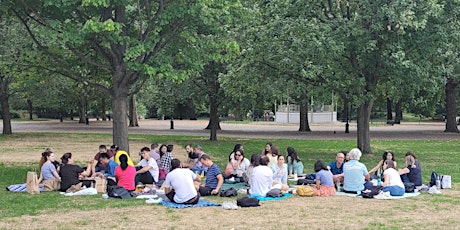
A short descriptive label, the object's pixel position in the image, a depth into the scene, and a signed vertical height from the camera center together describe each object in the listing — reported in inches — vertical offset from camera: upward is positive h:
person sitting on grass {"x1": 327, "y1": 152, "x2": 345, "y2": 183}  576.7 -56.7
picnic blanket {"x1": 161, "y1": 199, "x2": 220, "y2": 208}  459.5 -75.6
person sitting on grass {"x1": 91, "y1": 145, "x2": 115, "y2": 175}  597.9 -52.8
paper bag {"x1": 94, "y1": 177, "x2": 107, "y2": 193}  542.0 -68.9
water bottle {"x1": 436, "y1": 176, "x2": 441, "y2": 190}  556.6 -71.4
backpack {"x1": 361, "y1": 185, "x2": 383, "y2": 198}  507.1 -72.7
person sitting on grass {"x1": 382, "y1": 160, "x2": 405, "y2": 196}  511.2 -65.3
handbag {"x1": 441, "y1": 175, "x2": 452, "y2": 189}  565.8 -71.3
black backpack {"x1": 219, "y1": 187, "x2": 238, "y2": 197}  517.3 -74.0
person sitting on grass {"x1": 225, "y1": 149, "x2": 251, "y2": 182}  617.0 -61.0
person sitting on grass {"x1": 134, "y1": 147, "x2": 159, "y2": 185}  577.3 -58.7
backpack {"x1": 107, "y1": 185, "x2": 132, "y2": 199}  507.8 -71.6
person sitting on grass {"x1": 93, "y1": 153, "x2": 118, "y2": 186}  542.6 -56.2
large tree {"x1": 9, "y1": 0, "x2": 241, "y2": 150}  624.8 +95.7
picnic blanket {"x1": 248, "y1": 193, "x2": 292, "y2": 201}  497.5 -76.3
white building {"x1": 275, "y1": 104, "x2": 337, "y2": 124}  2362.2 -7.2
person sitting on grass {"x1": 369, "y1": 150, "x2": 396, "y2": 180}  541.7 -59.5
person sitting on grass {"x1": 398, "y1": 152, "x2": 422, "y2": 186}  549.6 -58.8
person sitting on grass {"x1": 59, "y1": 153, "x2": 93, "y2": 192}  538.3 -58.2
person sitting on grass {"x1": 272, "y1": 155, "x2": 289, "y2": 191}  545.0 -58.0
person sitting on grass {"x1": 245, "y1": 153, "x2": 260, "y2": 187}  515.2 -47.8
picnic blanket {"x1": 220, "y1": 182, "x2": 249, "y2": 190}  574.8 -76.6
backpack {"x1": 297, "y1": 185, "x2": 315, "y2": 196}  519.2 -72.9
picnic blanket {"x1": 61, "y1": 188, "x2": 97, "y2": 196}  525.1 -74.1
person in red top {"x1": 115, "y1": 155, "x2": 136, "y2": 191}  525.0 -56.7
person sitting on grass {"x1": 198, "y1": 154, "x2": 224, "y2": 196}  521.3 -63.7
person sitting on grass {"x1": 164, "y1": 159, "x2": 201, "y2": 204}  464.4 -61.4
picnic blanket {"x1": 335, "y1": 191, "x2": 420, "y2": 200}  504.1 -77.0
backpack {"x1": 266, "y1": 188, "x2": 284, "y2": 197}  508.1 -72.9
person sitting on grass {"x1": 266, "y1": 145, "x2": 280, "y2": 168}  584.7 -45.5
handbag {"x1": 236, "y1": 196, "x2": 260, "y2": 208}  457.7 -73.2
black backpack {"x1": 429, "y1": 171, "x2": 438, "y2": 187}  562.3 -67.9
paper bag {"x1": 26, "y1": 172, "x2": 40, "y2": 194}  531.5 -66.4
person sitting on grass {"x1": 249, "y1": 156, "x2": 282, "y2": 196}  503.2 -59.9
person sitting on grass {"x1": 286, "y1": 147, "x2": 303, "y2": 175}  650.2 -59.0
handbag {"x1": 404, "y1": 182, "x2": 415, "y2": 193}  533.6 -72.3
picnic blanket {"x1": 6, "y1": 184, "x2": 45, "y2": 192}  548.8 -72.6
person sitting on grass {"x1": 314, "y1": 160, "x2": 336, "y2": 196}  521.7 -65.2
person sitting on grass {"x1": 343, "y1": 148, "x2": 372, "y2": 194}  528.4 -58.8
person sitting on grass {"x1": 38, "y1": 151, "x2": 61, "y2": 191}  547.8 -60.2
